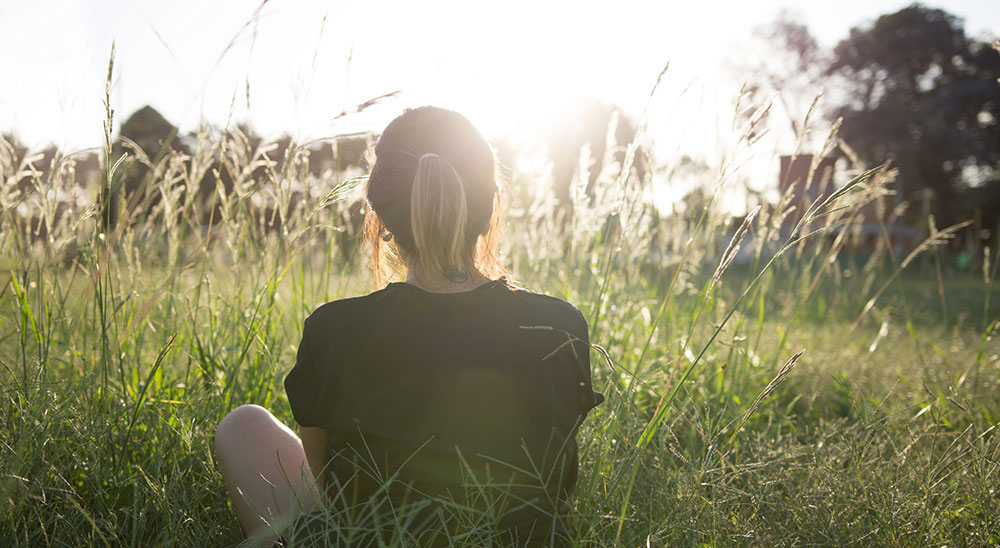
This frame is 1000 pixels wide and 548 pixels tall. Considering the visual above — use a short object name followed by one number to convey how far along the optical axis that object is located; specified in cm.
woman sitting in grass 130
